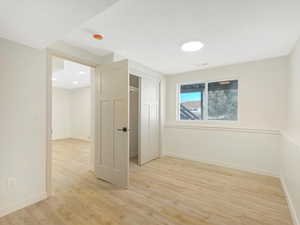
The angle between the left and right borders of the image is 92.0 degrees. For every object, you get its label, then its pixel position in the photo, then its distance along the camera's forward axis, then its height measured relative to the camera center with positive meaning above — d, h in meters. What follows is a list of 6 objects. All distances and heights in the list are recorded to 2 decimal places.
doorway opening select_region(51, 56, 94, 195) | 2.81 -0.55
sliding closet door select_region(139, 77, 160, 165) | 3.36 -0.20
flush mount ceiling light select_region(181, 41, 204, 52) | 2.23 +1.07
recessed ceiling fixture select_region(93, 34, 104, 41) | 1.97 +1.06
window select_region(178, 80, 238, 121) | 3.35 +0.30
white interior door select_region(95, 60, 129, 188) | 2.25 -0.17
